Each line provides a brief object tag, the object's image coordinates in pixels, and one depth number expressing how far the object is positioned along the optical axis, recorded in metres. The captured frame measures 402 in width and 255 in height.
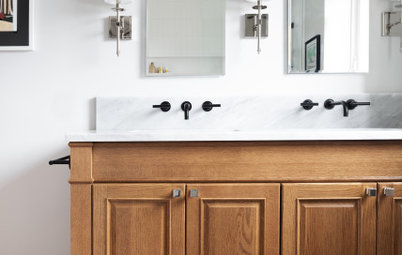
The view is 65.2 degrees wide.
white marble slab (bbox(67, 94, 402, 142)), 1.75
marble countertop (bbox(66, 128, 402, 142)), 1.21
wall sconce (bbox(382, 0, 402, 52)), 1.77
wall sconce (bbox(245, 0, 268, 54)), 1.76
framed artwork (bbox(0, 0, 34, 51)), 1.79
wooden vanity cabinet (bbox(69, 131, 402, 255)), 1.23
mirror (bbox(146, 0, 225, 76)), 1.78
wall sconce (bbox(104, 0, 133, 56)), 1.77
